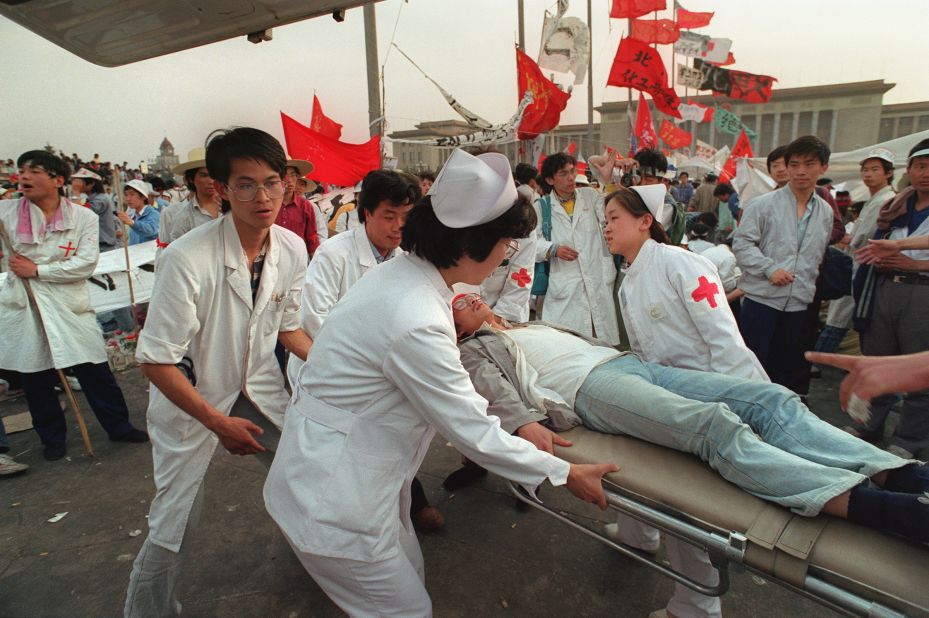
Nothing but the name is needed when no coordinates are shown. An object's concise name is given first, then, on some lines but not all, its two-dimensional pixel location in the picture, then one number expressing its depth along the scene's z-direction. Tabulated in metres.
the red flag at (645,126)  12.45
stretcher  1.32
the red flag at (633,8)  10.33
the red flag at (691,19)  13.23
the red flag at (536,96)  9.12
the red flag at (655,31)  11.84
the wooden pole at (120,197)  5.06
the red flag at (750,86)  11.54
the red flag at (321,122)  8.45
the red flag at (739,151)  12.38
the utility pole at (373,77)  6.59
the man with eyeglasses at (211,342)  1.87
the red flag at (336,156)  7.05
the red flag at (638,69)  9.44
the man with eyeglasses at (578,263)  4.13
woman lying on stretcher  1.53
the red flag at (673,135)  14.93
